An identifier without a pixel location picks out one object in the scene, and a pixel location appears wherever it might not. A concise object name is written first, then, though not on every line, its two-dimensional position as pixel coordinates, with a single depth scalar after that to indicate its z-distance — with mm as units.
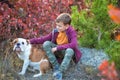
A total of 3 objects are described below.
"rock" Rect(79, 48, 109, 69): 5762
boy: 5277
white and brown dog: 5383
